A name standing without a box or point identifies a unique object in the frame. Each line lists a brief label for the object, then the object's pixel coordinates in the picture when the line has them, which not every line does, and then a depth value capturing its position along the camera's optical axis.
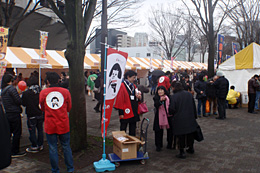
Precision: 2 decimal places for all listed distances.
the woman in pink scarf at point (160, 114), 5.36
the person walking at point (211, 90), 9.38
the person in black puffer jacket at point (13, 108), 5.02
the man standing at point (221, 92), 9.00
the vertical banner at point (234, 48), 17.67
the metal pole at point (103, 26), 6.85
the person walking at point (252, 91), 10.20
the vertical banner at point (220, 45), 14.89
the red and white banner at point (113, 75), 4.40
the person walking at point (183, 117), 4.93
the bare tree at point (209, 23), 14.37
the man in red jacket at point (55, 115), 3.89
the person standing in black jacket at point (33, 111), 5.25
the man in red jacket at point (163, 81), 6.27
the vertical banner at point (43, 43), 12.24
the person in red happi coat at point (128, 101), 5.01
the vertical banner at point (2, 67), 6.02
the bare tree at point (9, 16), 11.37
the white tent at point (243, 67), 12.49
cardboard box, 4.46
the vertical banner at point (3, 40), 6.25
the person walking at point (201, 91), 9.39
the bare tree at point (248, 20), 20.30
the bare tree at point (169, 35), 33.66
